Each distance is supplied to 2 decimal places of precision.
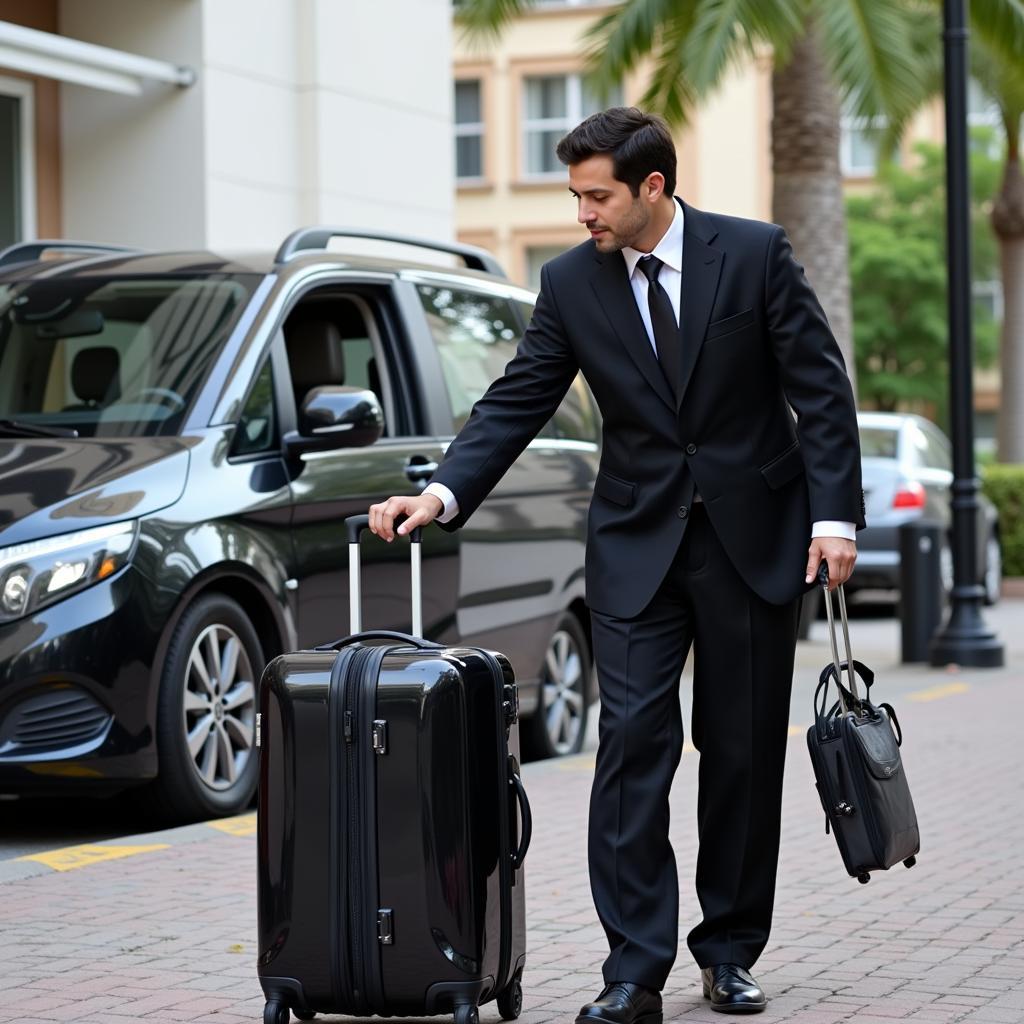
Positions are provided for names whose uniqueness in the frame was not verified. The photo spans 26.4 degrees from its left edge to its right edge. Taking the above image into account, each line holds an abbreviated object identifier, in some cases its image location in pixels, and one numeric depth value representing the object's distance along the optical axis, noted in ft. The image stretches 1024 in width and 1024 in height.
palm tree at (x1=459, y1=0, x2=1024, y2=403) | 50.49
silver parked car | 56.65
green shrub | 74.02
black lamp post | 43.78
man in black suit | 14.80
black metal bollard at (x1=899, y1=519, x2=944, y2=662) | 45.09
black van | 21.40
